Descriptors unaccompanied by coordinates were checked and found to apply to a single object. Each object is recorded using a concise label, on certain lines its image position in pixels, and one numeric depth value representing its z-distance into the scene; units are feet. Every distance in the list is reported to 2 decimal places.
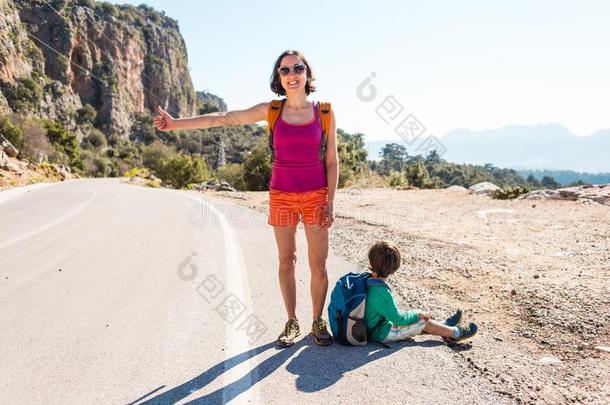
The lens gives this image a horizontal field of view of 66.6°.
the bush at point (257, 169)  119.55
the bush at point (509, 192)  56.80
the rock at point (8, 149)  95.91
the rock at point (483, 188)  62.32
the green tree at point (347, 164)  129.93
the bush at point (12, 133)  126.21
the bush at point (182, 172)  171.32
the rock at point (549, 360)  11.55
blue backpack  12.21
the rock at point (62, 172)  131.20
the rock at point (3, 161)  79.58
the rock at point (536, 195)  52.14
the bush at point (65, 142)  202.41
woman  11.67
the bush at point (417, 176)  170.41
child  12.21
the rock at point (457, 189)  70.23
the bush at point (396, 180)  126.85
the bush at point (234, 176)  137.59
